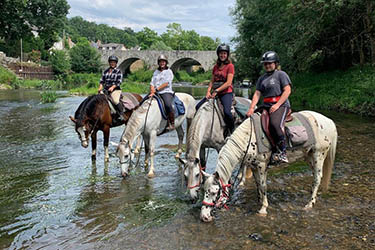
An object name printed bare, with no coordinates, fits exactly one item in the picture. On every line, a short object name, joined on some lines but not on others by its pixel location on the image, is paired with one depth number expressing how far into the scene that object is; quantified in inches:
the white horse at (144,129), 261.7
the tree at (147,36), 4704.2
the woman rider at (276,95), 195.5
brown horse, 312.3
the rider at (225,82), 246.8
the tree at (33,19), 2005.4
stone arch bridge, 2635.3
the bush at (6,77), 1477.6
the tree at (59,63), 2062.0
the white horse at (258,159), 184.7
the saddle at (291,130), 197.9
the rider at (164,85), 302.0
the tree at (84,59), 2166.6
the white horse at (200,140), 200.7
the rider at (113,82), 347.9
